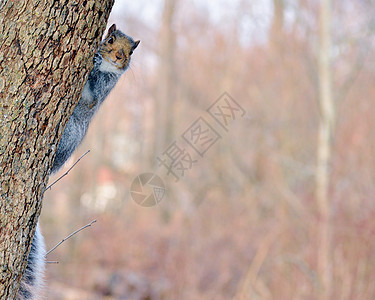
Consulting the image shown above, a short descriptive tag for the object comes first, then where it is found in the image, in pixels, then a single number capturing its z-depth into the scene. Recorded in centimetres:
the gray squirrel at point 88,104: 427
